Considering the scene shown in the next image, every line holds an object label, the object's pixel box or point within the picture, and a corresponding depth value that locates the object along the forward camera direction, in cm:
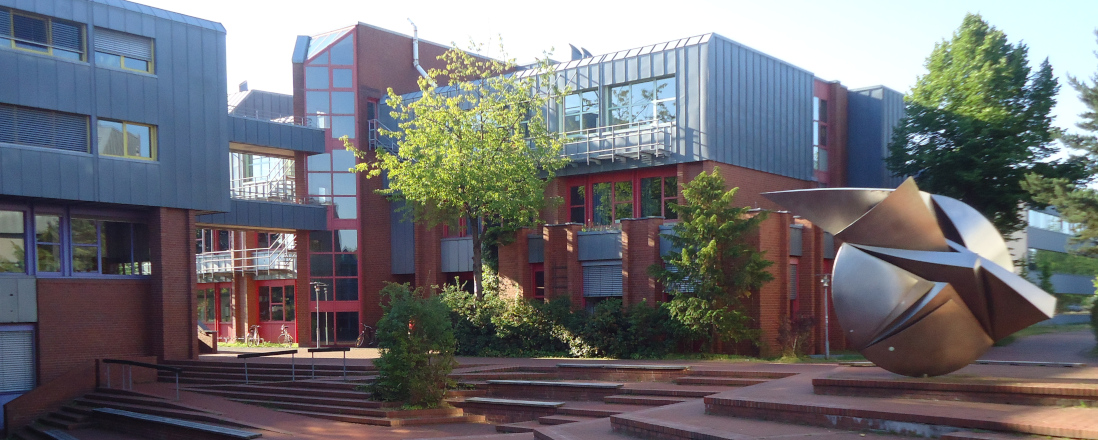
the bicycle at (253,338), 3788
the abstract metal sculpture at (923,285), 1140
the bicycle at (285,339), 3641
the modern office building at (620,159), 2733
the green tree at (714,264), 2281
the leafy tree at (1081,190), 2300
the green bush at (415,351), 1720
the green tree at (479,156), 2731
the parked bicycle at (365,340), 3410
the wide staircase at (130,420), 1625
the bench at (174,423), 1522
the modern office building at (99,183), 2261
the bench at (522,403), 1611
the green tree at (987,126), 2738
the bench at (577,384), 1666
